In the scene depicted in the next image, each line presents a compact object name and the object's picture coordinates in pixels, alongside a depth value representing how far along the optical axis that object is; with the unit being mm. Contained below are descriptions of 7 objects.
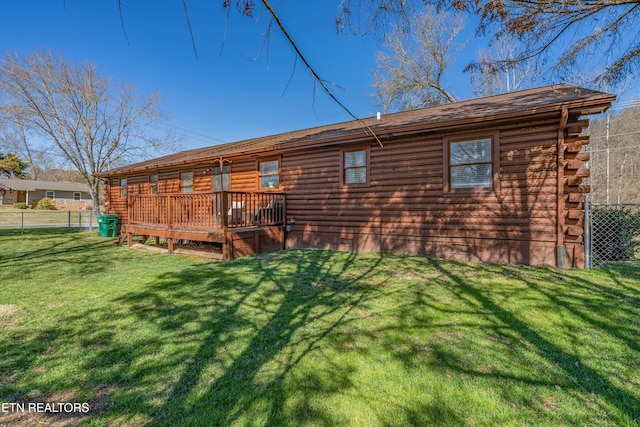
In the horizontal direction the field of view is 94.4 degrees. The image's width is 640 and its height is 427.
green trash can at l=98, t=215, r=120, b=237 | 11797
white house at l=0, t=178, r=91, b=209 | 32438
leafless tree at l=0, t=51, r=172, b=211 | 15812
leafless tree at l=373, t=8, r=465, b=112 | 16672
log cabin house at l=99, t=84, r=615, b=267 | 5383
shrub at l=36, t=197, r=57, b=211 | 27703
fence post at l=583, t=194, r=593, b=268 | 5180
